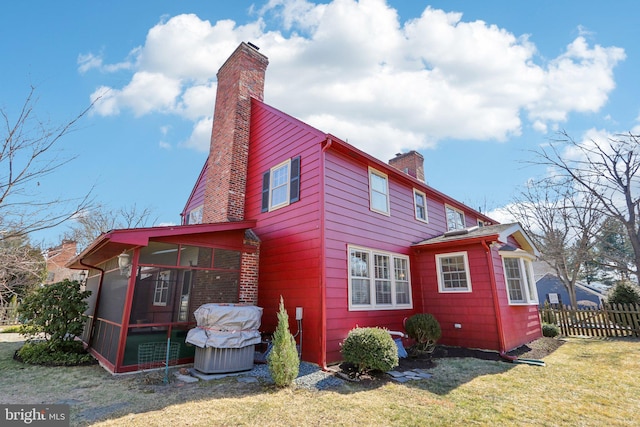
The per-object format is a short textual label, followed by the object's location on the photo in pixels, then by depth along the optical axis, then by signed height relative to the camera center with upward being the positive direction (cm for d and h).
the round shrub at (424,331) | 828 -92
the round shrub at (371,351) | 612 -107
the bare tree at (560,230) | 1934 +447
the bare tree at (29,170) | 453 +182
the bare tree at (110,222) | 2350 +579
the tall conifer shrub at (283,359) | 552 -111
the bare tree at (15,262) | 503 +53
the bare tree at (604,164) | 1228 +531
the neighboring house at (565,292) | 2973 +67
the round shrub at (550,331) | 1203 -129
